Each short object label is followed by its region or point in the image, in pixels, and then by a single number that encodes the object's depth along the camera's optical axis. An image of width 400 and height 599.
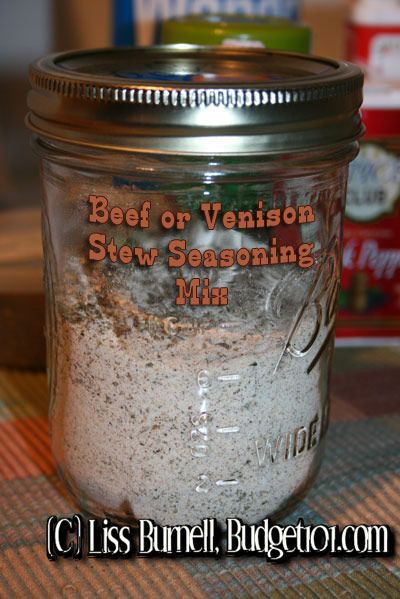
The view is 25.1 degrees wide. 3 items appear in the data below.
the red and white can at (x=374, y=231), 0.87
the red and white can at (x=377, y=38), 1.00
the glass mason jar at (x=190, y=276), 0.51
